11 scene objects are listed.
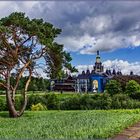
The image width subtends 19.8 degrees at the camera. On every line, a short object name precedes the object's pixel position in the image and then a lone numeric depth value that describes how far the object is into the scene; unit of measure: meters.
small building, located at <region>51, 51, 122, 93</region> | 83.68
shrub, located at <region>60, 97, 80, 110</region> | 26.70
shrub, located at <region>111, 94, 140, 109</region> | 25.45
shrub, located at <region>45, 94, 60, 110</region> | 27.63
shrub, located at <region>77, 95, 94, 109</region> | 26.27
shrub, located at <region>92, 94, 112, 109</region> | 25.66
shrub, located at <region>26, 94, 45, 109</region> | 28.61
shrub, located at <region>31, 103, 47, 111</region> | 25.77
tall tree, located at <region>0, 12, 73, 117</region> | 20.22
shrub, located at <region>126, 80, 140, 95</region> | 38.19
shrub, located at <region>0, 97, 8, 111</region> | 27.62
